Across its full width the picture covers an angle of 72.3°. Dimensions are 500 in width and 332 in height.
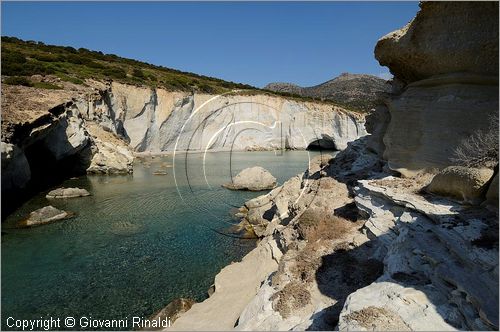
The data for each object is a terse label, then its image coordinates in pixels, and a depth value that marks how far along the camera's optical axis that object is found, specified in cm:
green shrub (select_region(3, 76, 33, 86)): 3656
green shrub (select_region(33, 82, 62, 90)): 3714
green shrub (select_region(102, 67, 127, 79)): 6128
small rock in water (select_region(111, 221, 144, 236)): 1997
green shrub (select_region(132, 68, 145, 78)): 6906
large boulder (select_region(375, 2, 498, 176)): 1251
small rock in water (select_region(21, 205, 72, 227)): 2112
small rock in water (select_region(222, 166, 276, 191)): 3247
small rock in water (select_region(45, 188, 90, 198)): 2795
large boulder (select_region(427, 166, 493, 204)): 884
